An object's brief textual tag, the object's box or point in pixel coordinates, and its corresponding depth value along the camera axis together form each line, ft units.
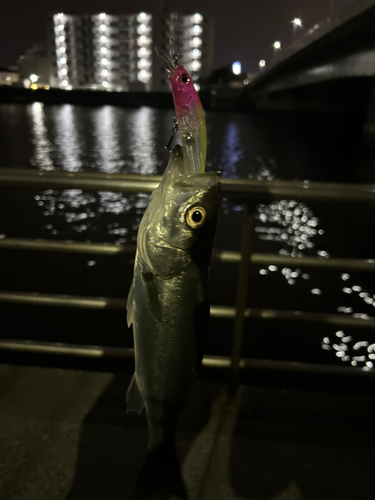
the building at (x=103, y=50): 360.07
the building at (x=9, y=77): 362.29
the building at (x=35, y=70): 348.59
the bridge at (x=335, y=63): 55.11
